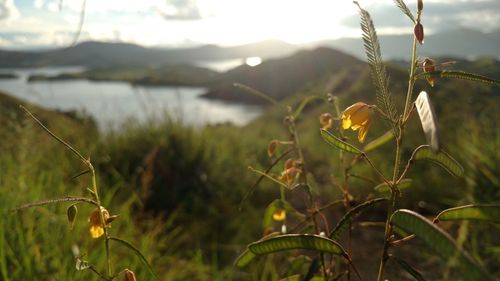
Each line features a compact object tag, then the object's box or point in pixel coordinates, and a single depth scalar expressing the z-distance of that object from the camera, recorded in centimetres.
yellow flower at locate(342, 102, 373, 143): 17
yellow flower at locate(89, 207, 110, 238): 19
